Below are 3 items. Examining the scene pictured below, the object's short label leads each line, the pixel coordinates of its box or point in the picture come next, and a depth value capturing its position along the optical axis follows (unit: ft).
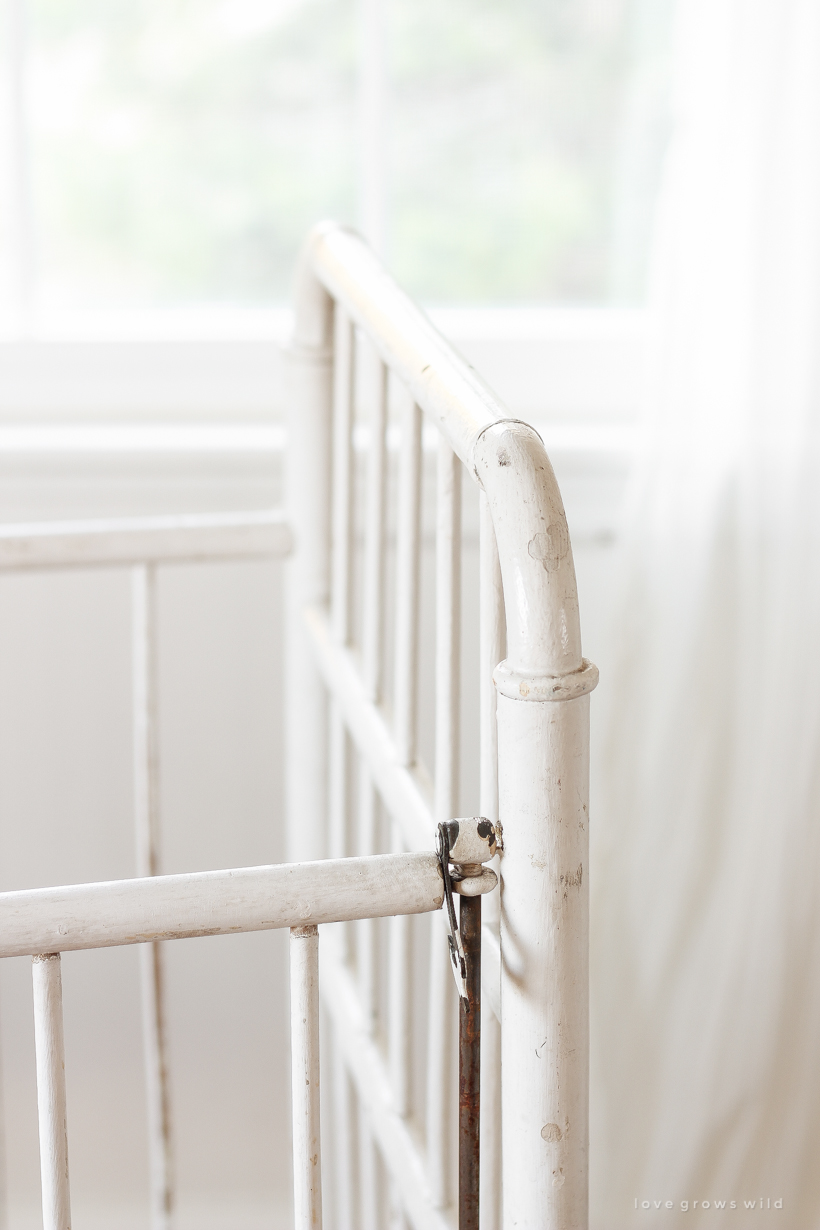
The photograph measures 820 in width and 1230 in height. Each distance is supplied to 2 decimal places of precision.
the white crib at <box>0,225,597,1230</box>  3.71
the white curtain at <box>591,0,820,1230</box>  5.64
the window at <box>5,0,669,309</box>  7.22
